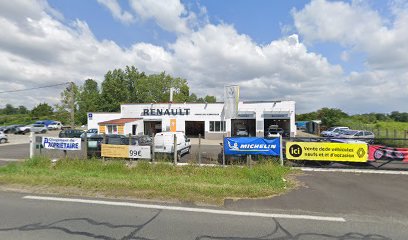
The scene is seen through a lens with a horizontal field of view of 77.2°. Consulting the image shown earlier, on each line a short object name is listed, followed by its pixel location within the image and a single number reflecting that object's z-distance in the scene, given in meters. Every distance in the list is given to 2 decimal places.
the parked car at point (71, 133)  26.42
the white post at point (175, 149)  12.14
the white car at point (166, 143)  14.60
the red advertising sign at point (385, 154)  11.54
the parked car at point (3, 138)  29.19
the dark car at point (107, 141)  13.68
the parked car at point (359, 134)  29.97
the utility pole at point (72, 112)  36.58
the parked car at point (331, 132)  37.59
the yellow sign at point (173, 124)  36.12
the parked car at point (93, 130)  34.41
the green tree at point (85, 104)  72.12
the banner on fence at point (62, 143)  13.43
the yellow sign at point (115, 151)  12.62
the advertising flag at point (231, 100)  27.27
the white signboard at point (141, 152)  12.44
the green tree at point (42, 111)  84.06
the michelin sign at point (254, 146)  12.05
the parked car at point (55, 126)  57.76
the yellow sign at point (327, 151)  11.48
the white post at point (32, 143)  13.34
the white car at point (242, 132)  33.56
